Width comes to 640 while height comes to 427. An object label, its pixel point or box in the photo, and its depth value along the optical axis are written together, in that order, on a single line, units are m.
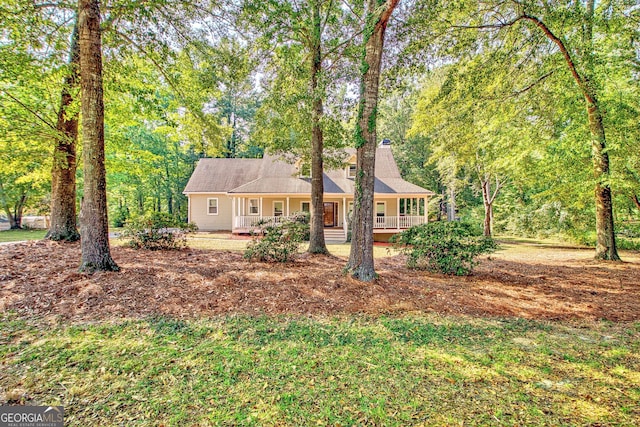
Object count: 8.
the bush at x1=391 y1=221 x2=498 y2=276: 6.60
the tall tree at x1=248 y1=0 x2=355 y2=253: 7.72
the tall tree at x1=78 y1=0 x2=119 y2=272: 5.73
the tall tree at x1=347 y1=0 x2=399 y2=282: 5.71
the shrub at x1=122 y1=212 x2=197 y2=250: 9.22
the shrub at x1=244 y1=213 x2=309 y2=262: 7.51
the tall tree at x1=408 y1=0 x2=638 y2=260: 7.64
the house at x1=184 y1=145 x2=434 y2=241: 17.58
